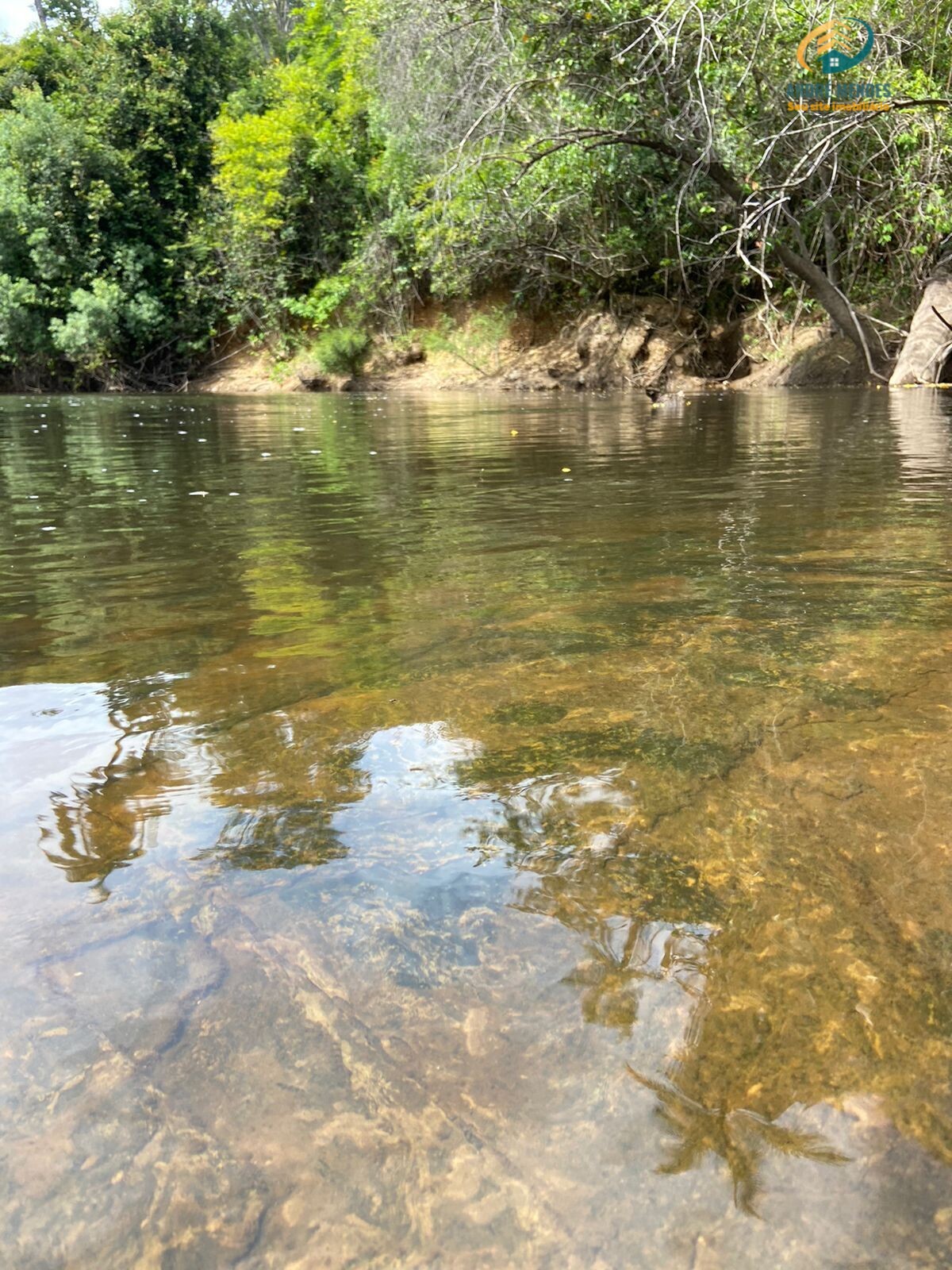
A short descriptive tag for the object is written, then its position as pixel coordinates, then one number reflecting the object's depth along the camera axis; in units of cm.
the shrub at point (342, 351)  2423
